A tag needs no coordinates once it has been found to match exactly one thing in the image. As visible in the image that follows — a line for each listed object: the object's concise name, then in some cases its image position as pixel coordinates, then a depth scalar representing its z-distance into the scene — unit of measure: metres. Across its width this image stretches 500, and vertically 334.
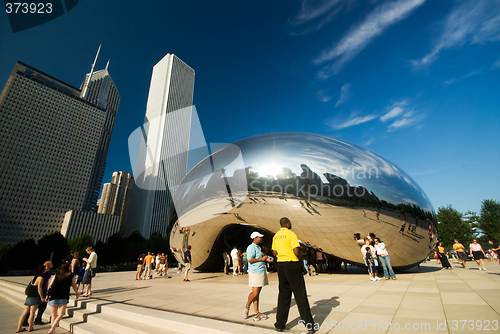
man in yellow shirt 3.11
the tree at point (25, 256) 46.38
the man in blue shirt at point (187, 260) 9.91
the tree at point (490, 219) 39.81
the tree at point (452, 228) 34.44
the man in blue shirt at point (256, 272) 3.74
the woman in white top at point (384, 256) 7.37
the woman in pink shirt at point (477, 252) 9.51
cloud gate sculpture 7.48
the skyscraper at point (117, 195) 169.12
